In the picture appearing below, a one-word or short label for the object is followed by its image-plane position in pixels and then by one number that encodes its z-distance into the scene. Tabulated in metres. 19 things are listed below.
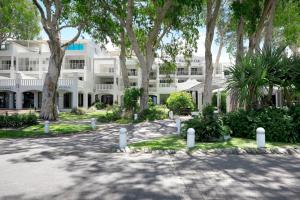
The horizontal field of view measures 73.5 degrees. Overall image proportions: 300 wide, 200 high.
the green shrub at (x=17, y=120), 12.01
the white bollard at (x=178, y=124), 9.82
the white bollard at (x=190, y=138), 7.15
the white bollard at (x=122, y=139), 7.41
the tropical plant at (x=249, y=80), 8.64
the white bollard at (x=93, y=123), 11.98
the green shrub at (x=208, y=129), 8.07
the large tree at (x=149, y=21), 13.87
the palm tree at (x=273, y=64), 8.87
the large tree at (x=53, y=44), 14.47
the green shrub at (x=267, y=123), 8.02
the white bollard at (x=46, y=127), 10.66
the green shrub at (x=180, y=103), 18.94
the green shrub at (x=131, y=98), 15.53
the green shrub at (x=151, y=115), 14.64
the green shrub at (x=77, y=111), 20.94
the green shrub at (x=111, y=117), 15.23
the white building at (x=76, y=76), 24.82
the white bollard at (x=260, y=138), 7.04
